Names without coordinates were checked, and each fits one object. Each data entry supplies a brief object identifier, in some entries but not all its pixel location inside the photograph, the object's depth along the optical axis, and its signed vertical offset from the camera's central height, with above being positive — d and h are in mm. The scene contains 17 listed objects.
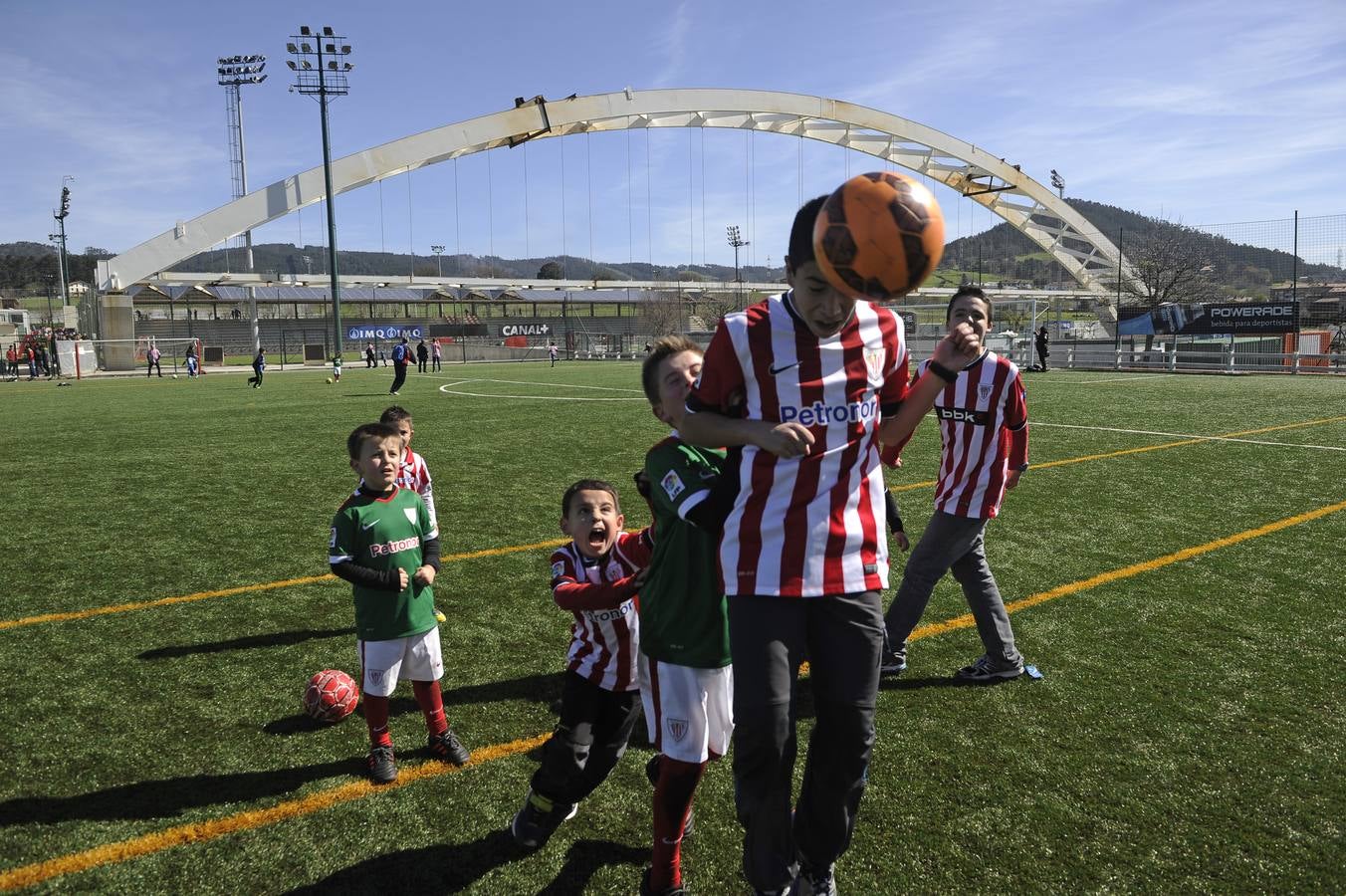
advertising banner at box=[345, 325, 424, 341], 75688 +2413
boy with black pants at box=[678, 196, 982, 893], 2314 -537
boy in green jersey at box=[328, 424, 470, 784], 3455 -906
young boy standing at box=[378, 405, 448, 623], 4805 -611
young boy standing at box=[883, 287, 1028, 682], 4230 -698
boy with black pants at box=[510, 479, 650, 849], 2916 -1056
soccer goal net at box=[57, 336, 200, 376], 41062 +437
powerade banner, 31188 +1081
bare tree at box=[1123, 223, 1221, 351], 56719 +5351
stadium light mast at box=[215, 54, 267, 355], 64262 +21436
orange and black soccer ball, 2098 +279
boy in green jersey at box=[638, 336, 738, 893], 2518 -801
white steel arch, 57031 +15291
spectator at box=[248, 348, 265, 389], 30188 -289
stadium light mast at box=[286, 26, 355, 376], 43969 +14940
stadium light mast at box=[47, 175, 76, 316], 73312 +12438
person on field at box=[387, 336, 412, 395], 24953 -95
